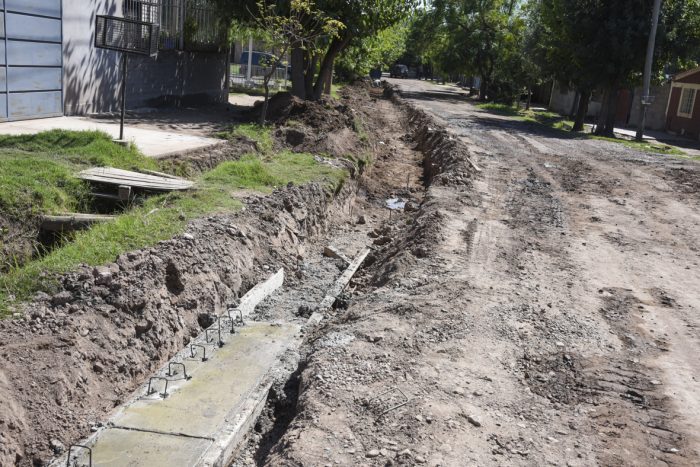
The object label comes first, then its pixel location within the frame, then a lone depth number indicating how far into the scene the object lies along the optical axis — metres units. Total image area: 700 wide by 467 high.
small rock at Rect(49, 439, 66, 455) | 6.13
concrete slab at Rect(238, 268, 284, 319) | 9.40
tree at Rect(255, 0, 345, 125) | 18.36
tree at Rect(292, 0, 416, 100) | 23.41
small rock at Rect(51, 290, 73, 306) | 7.12
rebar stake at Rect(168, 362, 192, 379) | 7.36
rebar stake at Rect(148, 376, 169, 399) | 6.96
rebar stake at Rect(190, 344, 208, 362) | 7.82
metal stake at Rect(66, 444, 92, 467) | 5.81
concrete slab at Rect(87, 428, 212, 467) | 5.96
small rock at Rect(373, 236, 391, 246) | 13.10
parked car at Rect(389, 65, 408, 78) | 88.19
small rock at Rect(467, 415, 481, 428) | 5.81
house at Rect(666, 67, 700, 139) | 35.03
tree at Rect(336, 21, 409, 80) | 30.45
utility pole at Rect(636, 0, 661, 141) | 26.41
